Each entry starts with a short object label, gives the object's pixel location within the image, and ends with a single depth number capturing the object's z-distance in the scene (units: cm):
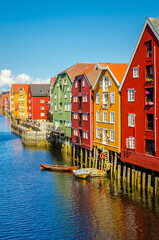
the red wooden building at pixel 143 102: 4075
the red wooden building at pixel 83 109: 6056
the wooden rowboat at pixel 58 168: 5835
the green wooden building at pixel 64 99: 7544
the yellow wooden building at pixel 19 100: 15205
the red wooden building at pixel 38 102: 13300
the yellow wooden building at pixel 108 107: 5038
